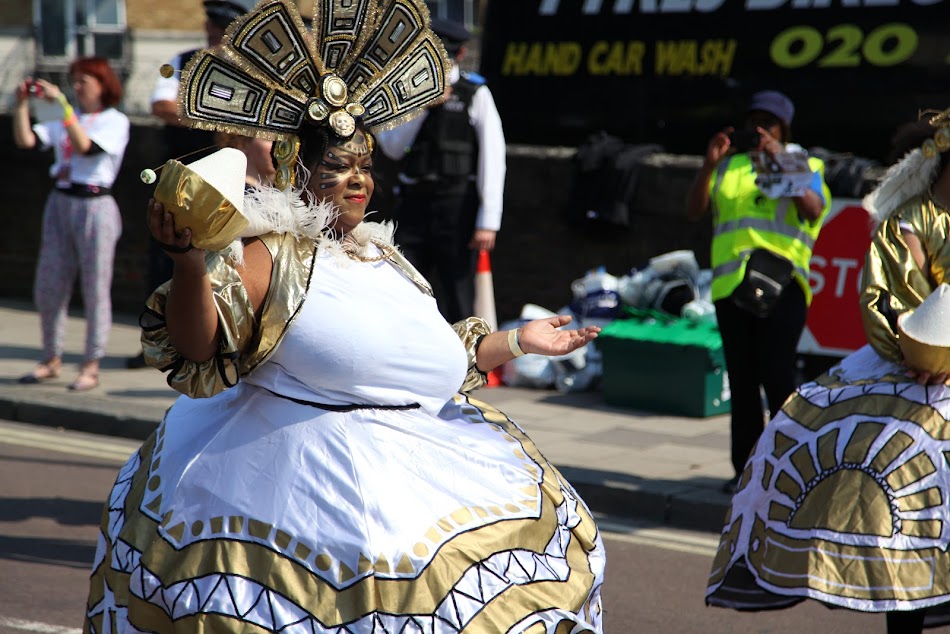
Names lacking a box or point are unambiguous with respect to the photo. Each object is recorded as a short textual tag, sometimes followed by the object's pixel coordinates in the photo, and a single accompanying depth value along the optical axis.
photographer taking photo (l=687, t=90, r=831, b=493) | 12.88
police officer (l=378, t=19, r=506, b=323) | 15.20
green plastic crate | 16.89
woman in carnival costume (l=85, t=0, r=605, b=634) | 5.44
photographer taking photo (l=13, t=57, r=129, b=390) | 17.22
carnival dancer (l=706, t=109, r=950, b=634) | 7.99
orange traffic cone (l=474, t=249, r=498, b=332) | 16.53
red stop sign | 17.02
